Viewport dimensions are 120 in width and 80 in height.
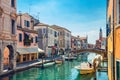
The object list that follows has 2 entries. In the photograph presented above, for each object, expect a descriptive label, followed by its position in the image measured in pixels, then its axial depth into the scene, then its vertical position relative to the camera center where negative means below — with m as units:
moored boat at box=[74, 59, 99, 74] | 11.91 -3.28
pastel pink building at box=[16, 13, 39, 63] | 16.62 +0.66
